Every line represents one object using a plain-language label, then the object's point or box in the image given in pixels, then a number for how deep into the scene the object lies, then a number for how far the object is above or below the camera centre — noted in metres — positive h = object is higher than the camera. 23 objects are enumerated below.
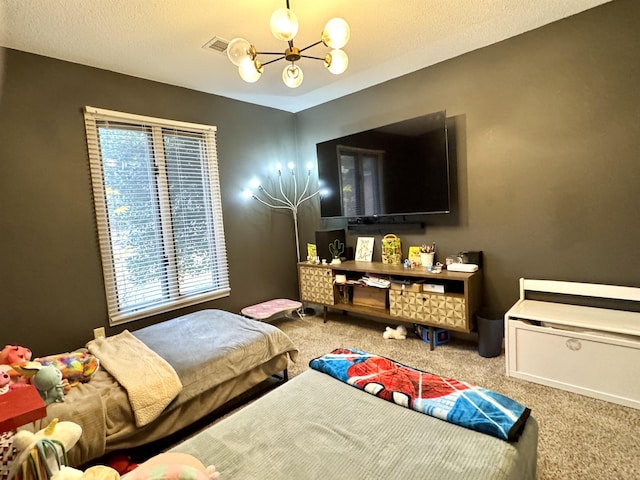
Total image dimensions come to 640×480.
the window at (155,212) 2.76 +0.15
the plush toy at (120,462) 1.60 -1.13
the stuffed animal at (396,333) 3.19 -1.17
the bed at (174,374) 1.57 -0.84
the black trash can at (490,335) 2.62 -1.03
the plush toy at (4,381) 1.50 -0.66
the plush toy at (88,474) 0.87 -0.64
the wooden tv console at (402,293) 2.72 -0.76
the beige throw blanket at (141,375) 1.69 -0.79
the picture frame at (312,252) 3.91 -0.40
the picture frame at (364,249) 3.64 -0.38
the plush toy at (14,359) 1.66 -0.66
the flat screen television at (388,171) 2.91 +0.41
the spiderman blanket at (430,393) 1.25 -0.80
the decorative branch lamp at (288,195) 3.94 +0.31
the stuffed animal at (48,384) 1.58 -0.71
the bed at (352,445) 1.09 -0.83
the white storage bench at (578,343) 1.97 -0.91
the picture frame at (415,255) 3.23 -0.43
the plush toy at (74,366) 1.78 -0.73
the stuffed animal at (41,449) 0.84 -0.57
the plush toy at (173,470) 0.87 -0.67
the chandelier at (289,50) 1.62 +0.93
